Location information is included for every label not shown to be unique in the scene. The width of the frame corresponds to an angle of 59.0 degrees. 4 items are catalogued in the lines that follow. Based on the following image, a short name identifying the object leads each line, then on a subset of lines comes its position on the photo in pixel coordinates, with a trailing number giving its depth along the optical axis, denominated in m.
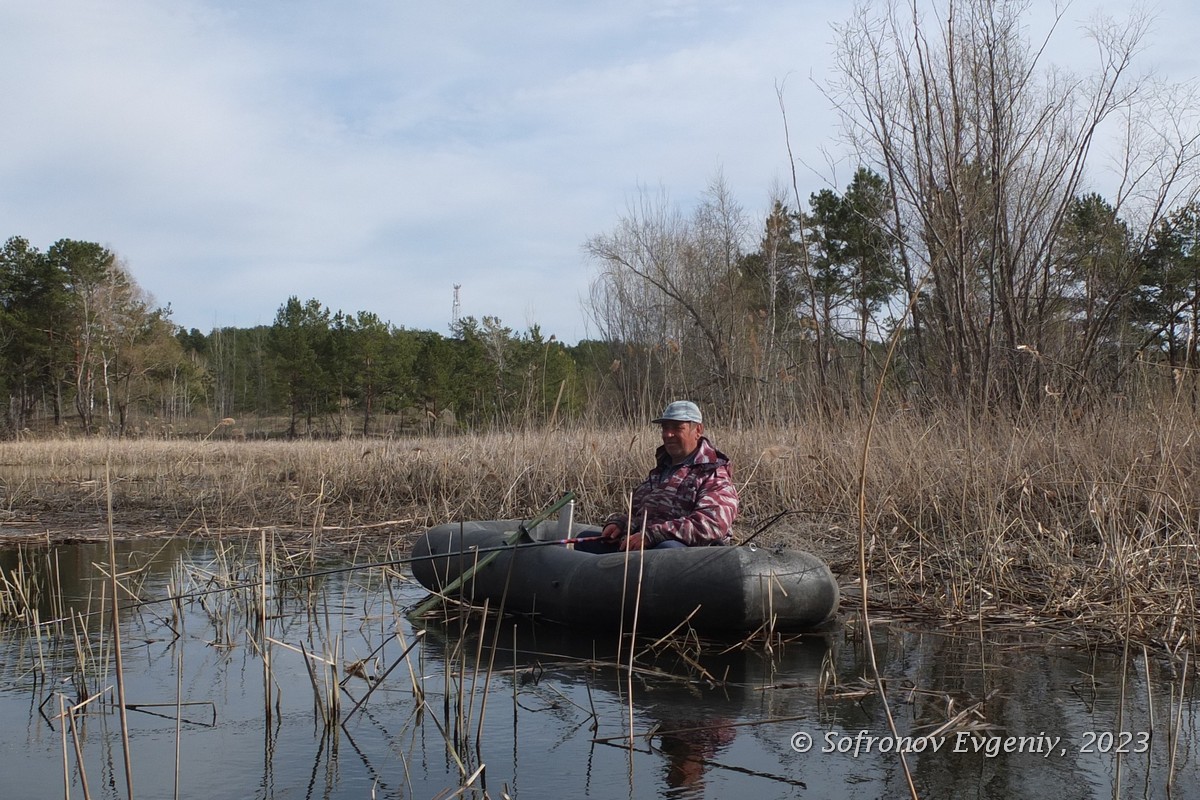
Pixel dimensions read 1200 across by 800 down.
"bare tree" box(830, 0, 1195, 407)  10.45
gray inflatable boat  5.47
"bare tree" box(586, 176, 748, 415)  10.98
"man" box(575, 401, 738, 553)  6.02
